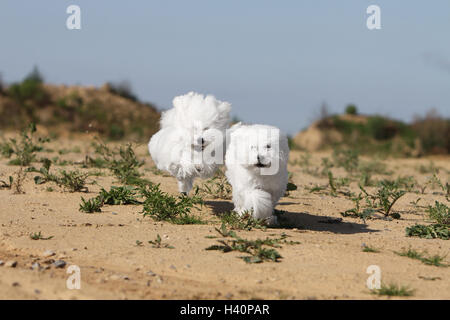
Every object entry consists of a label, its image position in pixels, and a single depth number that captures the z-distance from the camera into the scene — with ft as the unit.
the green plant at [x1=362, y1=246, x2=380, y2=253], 22.25
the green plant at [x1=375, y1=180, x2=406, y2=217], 30.14
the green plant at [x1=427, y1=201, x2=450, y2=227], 28.09
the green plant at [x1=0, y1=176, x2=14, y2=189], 30.43
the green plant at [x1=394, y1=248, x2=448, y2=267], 21.09
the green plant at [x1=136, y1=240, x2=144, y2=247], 21.61
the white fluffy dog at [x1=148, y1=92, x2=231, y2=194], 26.13
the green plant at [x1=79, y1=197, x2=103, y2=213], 27.02
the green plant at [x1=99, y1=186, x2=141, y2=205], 28.55
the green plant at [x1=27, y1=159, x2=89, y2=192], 30.50
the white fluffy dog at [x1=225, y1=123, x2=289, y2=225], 23.36
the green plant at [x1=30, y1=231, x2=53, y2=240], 21.95
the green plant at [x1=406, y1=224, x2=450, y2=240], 26.18
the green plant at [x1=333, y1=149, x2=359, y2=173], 47.66
